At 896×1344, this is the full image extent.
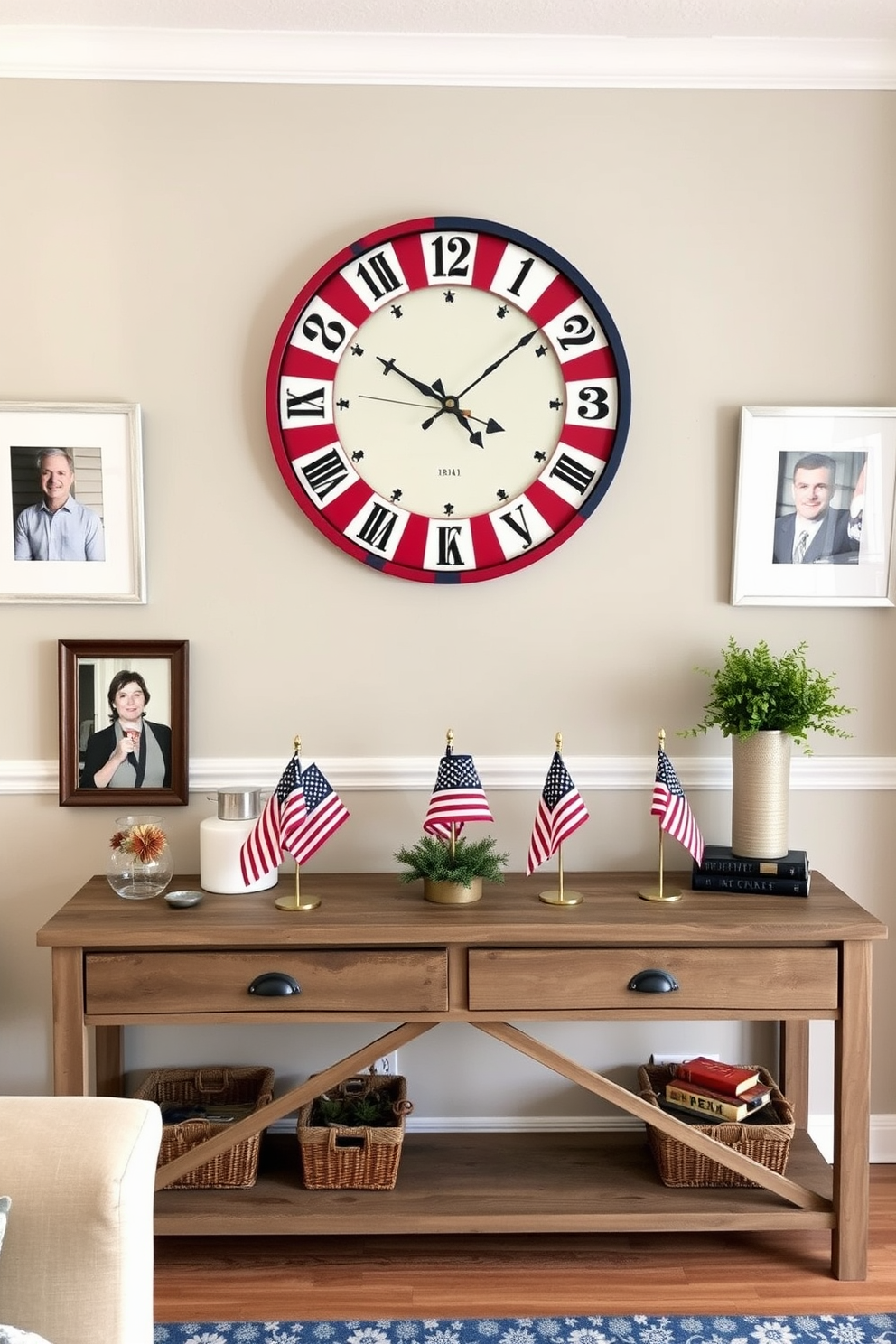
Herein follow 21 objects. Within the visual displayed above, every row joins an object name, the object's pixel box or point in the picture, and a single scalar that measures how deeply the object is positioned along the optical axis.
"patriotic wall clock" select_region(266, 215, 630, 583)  2.44
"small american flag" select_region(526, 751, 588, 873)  2.24
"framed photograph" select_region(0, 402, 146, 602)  2.45
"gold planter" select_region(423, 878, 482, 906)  2.22
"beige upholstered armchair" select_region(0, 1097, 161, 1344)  1.36
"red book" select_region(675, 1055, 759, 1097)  2.31
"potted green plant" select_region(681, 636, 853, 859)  2.33
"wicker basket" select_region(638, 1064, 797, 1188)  2.24
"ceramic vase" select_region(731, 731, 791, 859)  2.34
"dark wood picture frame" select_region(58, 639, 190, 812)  2.48
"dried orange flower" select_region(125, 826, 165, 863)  2.29
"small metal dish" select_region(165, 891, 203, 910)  2.22
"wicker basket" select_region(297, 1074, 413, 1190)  2.22
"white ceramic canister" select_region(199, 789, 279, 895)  2.32
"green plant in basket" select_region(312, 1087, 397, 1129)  2.34
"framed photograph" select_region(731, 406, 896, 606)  2.49
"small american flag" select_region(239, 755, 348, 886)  2.21
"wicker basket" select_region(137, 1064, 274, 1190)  2.21
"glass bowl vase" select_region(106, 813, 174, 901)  2.29
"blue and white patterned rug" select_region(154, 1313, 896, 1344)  1.97
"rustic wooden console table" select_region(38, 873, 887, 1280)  2.10
